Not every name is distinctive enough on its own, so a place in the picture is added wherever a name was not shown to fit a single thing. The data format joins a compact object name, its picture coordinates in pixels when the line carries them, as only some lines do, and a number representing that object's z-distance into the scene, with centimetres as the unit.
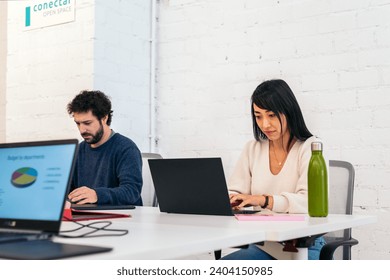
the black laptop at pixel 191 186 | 173
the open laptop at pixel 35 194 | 113
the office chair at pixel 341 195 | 208
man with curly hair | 271
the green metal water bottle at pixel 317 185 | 174
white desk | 106
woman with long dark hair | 216
